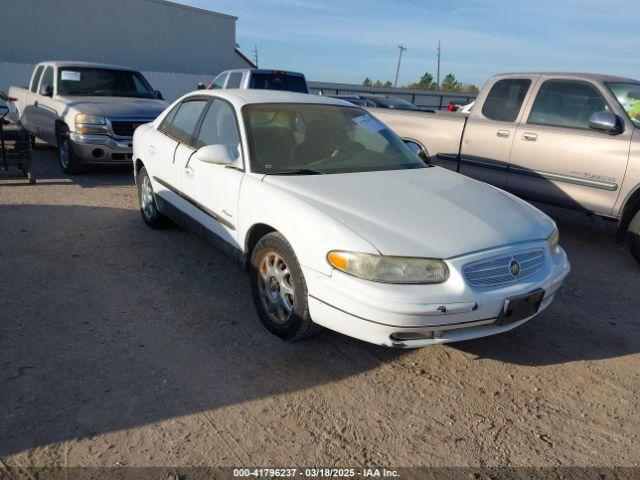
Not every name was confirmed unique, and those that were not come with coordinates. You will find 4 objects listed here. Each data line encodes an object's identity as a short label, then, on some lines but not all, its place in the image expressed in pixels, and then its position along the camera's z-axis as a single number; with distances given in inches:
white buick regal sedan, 111.8
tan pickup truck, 206.2
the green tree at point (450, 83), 2242.7
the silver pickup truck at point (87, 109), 309.1
